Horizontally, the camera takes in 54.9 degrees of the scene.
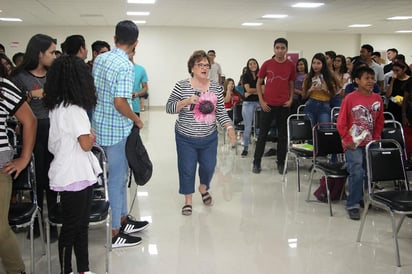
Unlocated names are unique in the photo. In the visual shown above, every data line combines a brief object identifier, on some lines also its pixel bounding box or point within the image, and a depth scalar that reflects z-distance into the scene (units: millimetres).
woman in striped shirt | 3584
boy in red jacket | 3617
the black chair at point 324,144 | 4074
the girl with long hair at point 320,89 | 5305
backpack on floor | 4234
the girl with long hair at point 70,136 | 2195
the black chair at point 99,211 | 2498
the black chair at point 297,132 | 4793
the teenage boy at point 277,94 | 5230
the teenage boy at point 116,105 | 2760
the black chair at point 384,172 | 2988
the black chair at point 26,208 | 2416
